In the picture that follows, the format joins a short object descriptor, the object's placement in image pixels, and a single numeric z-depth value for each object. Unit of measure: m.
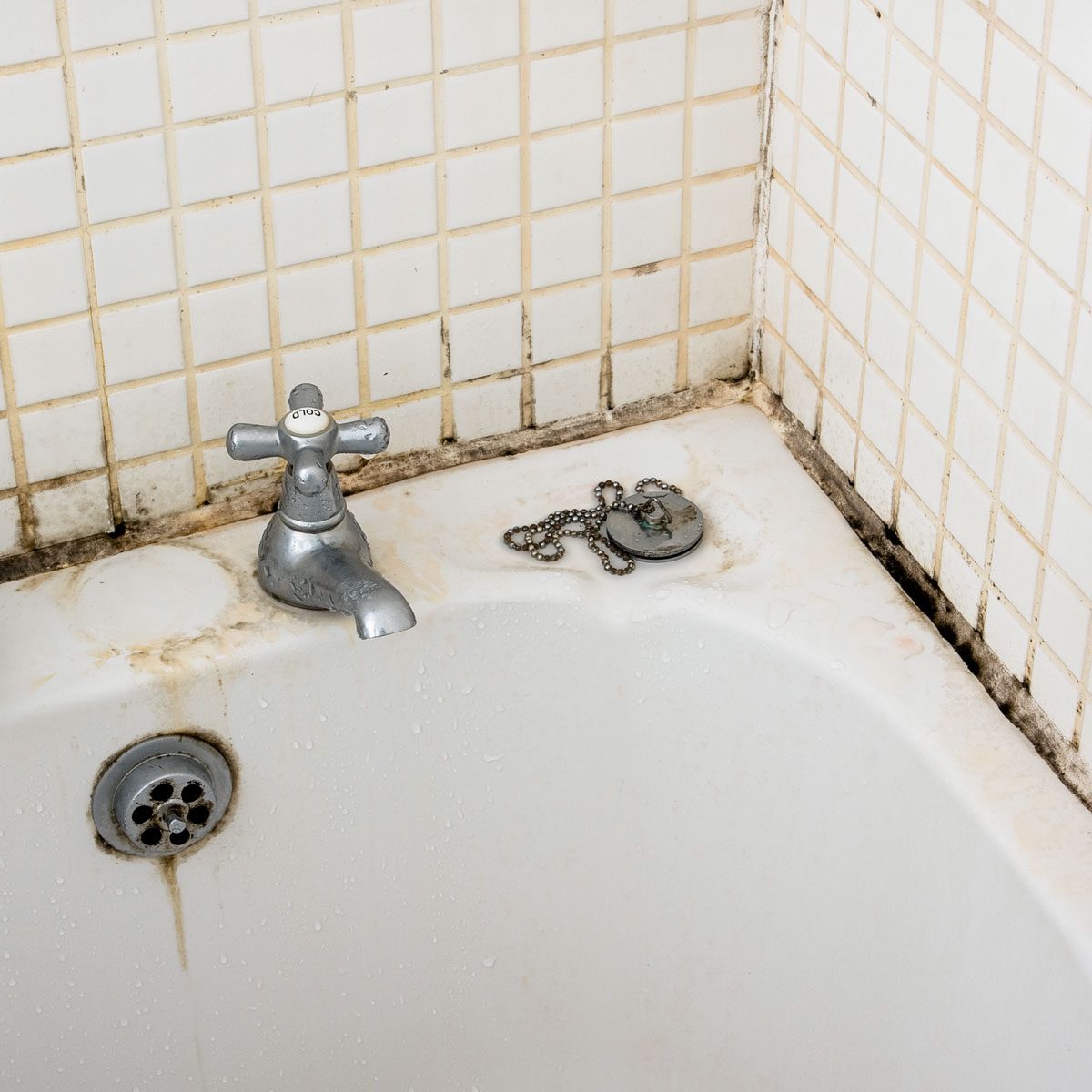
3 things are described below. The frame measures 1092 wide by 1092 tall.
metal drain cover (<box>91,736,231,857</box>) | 1.14
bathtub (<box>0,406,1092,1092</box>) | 1.11
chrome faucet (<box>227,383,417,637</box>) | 1.05
